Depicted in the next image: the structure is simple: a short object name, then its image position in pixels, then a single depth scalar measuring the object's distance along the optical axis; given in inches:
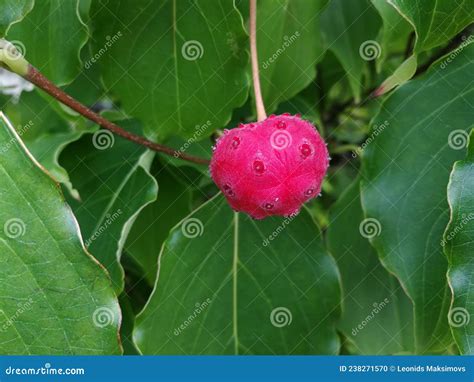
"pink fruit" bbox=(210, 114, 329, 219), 8.8
